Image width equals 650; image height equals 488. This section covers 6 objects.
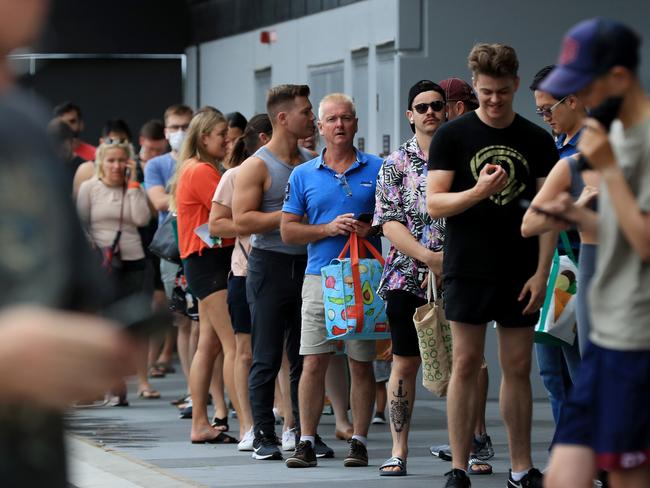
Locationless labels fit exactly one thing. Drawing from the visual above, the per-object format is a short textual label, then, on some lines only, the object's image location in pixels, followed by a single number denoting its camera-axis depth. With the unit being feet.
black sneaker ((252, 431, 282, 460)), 61.52
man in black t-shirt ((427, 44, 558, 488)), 49.60
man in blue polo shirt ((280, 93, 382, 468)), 59.41
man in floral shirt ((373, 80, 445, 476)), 56.85
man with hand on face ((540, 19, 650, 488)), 29.30
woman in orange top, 67.82
